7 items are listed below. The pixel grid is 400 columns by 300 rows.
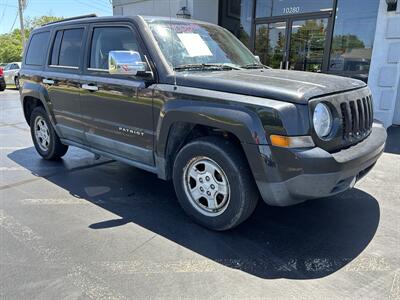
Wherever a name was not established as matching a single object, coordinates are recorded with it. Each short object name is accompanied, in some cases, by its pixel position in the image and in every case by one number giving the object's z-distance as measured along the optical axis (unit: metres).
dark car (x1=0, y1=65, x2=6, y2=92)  17.43
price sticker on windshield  3.62
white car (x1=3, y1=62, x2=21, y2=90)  20.00
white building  7.34
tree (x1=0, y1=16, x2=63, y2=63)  54.39
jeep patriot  2.66
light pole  29.40
